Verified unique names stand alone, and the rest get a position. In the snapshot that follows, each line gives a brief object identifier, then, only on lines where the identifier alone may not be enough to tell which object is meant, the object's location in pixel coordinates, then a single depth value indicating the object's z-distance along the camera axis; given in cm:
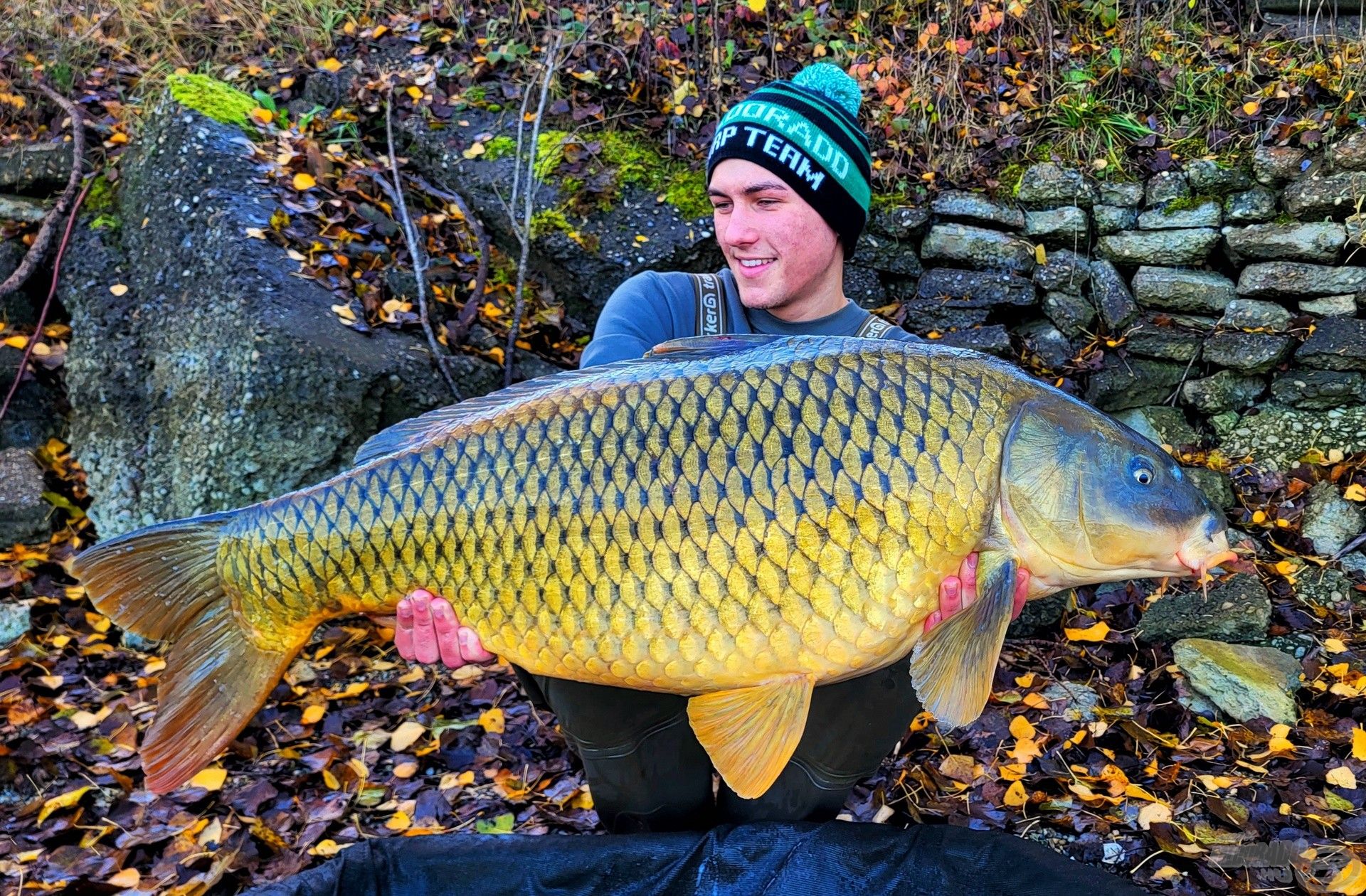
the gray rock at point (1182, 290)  321
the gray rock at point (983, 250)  335
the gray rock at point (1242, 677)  232
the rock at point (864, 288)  333
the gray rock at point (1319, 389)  300
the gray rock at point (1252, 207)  324
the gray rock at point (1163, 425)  312
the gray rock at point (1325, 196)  308
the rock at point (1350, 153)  311
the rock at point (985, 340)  319
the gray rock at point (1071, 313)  326
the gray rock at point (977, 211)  340
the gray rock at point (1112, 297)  324
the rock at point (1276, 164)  322
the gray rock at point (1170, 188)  334
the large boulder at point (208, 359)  268
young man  168
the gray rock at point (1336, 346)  300
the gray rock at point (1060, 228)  335
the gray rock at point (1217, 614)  260
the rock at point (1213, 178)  329
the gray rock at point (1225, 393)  310
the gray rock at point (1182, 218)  329
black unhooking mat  157
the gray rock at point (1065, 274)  331
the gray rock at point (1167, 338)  314
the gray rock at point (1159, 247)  327
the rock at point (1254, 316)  312
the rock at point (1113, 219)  335
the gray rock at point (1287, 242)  311
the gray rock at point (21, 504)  284
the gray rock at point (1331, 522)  283
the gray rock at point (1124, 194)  337
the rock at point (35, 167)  335
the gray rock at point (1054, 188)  339
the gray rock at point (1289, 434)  300
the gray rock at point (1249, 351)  307
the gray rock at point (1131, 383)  313
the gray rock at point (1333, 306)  308
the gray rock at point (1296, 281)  307
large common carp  131
